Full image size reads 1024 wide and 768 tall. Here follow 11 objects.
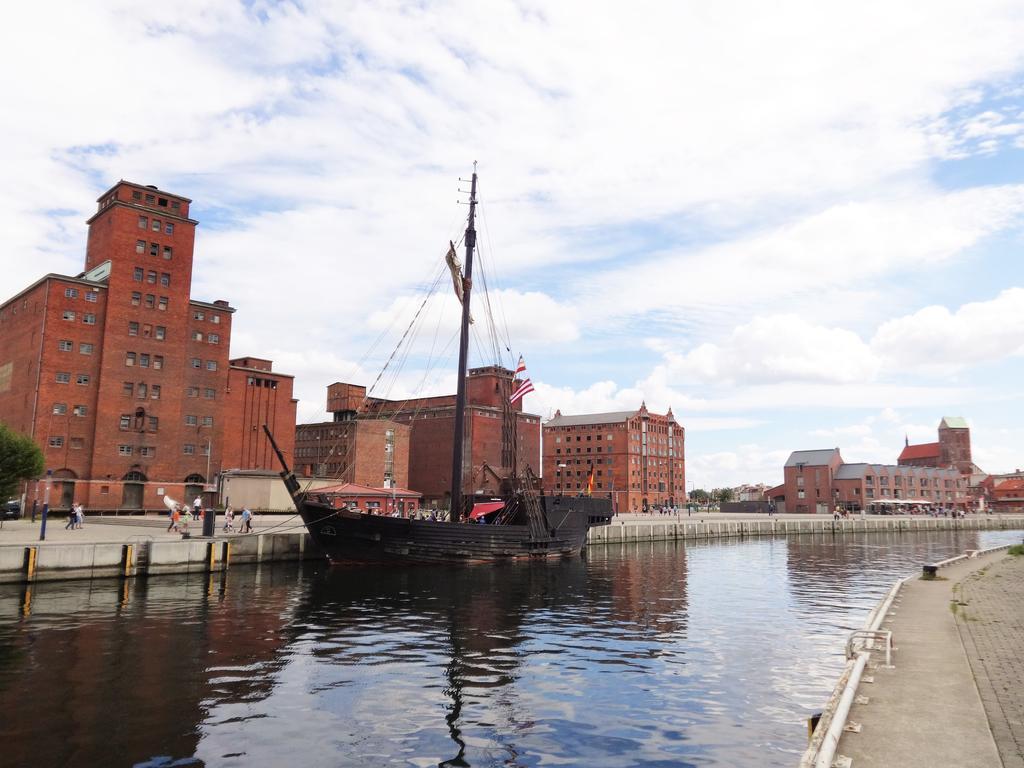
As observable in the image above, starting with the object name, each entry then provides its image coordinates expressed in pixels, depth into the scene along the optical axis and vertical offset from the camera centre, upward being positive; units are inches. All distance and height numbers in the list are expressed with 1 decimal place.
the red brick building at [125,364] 2792.8 +493.8
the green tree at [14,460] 1796.3 +58.0
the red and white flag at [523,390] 1928.2 +268.4
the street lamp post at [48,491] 2604.1 -31.0
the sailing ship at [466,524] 1683.1 -90.0
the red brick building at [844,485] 5949.8 +79.7
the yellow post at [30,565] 1269.7 -145.9
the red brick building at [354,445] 4279.0 +266.9
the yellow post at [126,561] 1382.9 -147.6
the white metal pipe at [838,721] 331.0 -119.5
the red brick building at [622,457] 6013.8 +295.2
